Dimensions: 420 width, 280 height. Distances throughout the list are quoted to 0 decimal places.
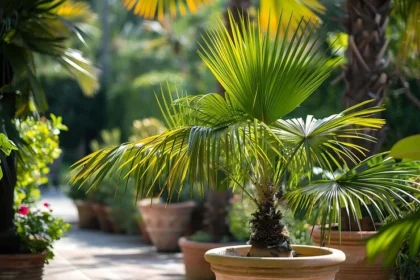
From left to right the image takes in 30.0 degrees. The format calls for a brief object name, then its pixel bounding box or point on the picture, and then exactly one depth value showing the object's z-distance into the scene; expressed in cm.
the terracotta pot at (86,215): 1602
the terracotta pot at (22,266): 734
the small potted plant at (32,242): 737
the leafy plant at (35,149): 790
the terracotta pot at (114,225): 1458
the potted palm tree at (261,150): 525
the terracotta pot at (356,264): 659
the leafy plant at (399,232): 386
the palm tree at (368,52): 762
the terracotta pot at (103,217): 1527
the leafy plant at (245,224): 828
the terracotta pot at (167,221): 1209
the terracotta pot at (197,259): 883
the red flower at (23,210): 786
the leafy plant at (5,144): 539
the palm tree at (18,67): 733
